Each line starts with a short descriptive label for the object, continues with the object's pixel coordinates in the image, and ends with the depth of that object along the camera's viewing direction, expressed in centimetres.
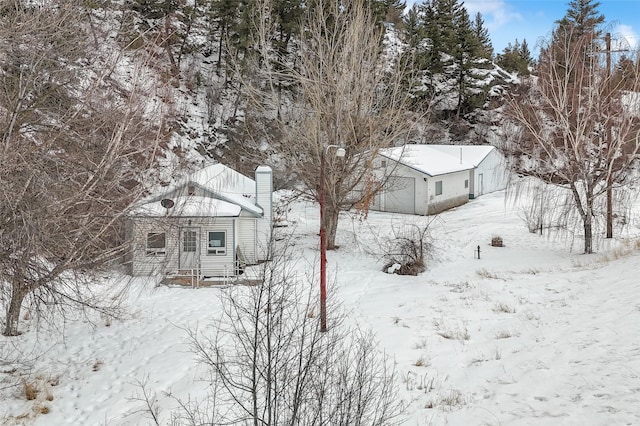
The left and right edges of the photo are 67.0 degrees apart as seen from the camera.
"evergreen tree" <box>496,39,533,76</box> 5069
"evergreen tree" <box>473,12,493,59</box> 5238
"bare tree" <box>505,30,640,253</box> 1739
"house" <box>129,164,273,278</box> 1905
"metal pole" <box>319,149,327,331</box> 1060
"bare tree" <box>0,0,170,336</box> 780
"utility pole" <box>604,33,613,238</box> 1740
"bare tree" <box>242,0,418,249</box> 2017
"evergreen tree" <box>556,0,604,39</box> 3537
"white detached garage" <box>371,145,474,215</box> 3111
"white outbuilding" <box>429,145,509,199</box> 3762
